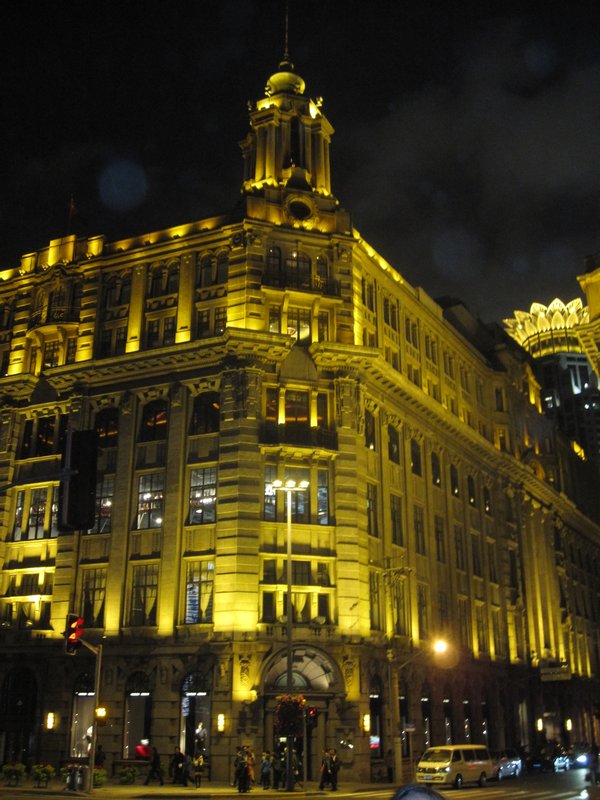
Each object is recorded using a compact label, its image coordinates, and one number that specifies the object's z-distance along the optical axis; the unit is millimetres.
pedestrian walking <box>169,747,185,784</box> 42344
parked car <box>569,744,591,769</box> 62072
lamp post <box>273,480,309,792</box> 36562
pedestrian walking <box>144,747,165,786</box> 43031
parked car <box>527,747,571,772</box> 57906
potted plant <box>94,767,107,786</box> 38438
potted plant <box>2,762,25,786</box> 38375
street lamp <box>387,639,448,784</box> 45438
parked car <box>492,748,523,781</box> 47719
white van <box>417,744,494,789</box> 42125
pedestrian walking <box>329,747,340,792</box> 40478
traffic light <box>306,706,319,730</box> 41469
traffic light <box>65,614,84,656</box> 27906
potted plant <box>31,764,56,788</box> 37594
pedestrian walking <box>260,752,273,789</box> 39656
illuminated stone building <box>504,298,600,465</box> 177125
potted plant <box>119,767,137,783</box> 41156
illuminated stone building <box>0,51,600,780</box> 47406
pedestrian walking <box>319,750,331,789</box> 40344
